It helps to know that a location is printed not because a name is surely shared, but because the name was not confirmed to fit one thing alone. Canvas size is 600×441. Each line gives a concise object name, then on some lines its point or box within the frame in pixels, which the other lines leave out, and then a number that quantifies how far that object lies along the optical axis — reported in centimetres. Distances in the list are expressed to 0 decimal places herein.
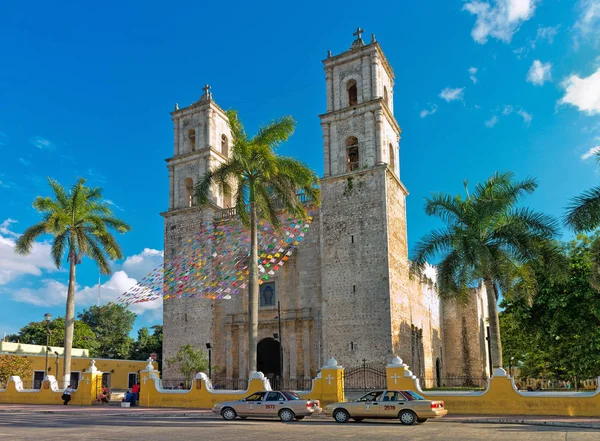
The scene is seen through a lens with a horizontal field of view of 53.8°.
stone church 2811
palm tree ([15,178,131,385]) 2881
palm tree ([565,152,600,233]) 1678
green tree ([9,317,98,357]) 5431
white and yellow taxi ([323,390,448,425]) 1548
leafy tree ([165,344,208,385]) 2942
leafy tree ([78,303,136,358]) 6075
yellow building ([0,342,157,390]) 3856
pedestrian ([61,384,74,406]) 2548
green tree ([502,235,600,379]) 2373
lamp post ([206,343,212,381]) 2890
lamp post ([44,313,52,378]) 3328
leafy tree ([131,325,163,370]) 5734
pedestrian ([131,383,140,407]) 2441
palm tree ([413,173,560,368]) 2067
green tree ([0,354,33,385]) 3316
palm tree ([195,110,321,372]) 2192
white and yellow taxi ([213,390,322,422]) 1678
